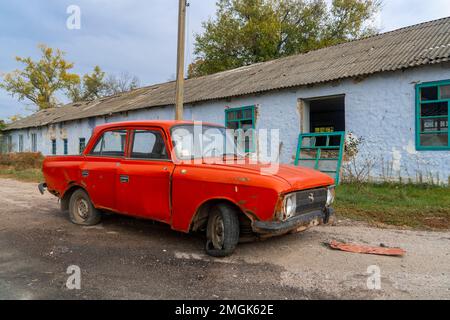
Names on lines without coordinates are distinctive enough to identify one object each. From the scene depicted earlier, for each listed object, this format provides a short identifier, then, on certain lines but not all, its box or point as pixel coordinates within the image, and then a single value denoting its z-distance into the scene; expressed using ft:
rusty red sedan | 11.97
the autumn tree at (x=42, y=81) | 144.97
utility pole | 32.53
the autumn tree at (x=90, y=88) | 157.43
